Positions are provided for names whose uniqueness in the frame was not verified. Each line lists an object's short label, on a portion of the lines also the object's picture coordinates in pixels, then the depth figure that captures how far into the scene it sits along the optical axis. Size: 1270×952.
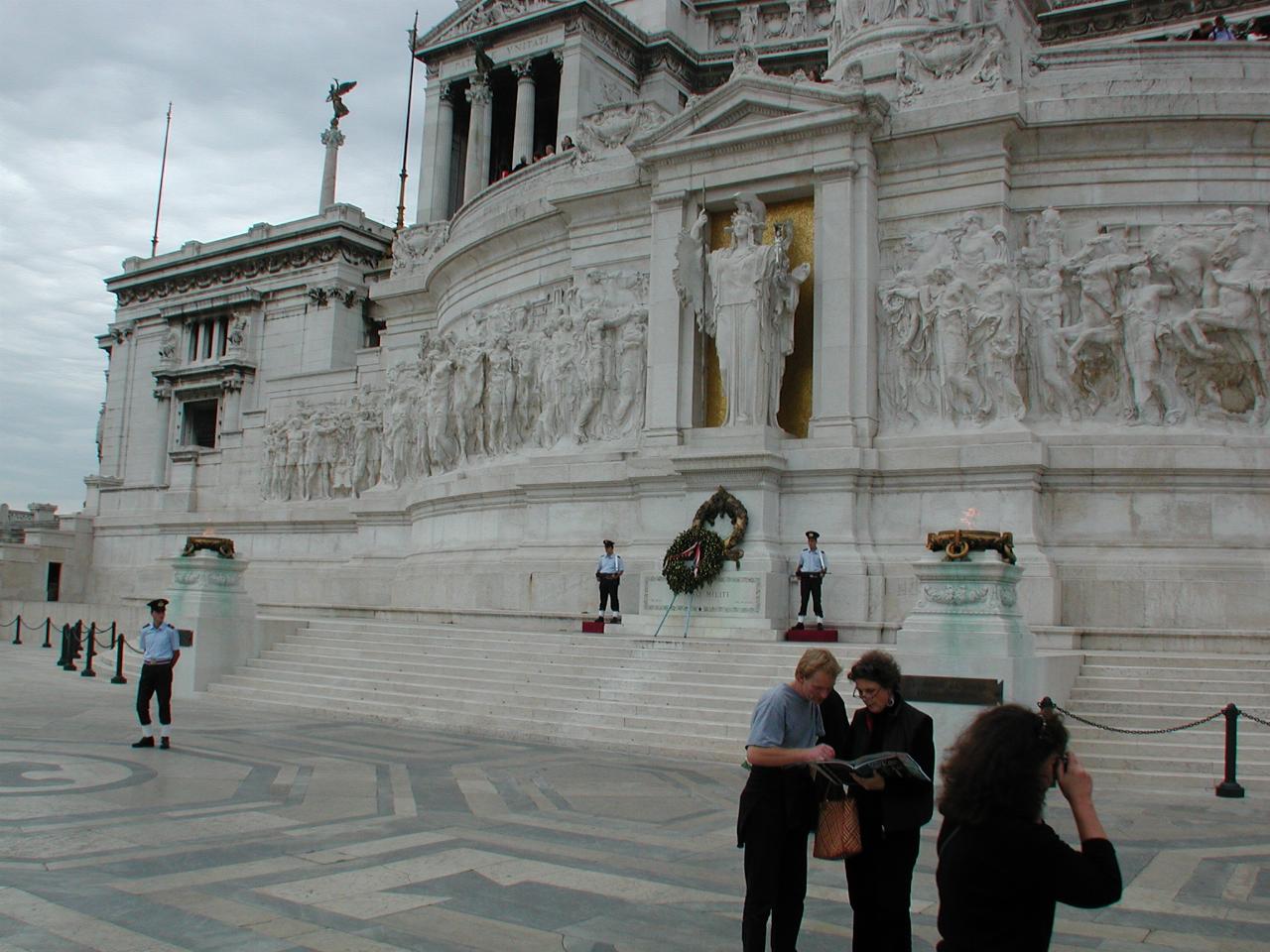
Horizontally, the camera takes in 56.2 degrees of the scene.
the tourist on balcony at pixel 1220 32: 28.77
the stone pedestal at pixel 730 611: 19.28
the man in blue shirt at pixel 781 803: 6.17
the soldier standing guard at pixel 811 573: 18.84
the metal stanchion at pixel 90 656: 24.84
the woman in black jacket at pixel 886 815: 5.66
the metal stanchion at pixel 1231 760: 12.20
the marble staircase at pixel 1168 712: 12.99
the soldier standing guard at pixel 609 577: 20.86
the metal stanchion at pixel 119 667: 23.12
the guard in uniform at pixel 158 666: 14.02
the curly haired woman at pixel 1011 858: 4.00
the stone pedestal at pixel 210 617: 20.95
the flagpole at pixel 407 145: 60.00
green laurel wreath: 19.81
